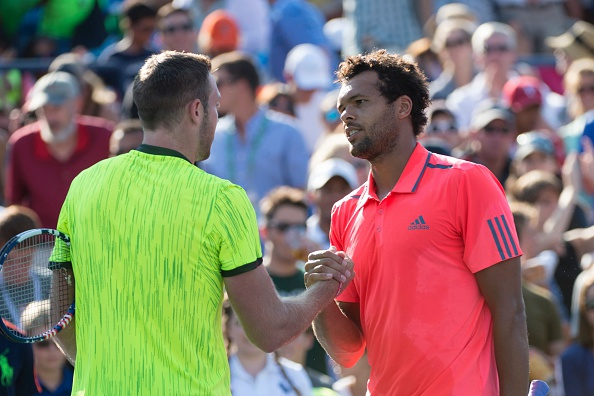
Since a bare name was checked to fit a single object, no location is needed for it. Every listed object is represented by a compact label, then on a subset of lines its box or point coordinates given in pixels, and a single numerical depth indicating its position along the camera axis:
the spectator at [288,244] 15.27
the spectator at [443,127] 18.33
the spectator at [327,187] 15.90
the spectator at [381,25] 23.11
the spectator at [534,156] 17.75
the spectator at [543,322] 14.70
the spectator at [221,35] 21.25
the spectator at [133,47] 20.81
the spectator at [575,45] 22.03
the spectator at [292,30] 23.34
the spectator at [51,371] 12.62
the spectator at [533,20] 25.48
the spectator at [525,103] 19.67
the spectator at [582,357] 14.26
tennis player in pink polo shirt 8.46
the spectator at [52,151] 17.11
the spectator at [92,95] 19.84
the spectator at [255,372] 13.27
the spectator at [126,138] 16.08
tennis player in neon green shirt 7.79
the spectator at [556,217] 16.27
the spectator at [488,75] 20.34
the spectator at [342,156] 16.89
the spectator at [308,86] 21.55
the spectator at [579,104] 18.91
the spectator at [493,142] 17.31
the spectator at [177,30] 20.02
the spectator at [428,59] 21.91
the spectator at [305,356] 13.85
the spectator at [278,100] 21.03
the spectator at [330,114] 19.61
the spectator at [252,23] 23.58
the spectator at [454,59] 21.23
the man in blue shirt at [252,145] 17.66
